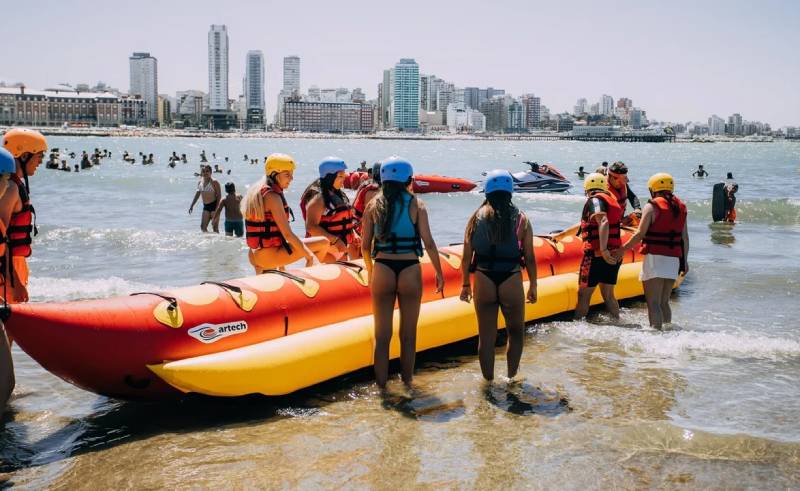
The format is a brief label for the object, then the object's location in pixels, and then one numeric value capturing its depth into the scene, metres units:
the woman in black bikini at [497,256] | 4.95
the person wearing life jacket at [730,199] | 17.94
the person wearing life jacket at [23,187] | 4.70
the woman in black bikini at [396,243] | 4.91
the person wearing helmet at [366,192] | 6.90
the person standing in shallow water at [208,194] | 13.76
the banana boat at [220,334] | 4.45
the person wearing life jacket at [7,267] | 4.12
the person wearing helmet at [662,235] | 6.50
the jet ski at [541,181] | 26.89
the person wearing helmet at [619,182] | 7.28
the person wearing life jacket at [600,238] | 6.82
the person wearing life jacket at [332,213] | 6.46
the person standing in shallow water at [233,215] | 13.10
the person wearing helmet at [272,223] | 6.04
